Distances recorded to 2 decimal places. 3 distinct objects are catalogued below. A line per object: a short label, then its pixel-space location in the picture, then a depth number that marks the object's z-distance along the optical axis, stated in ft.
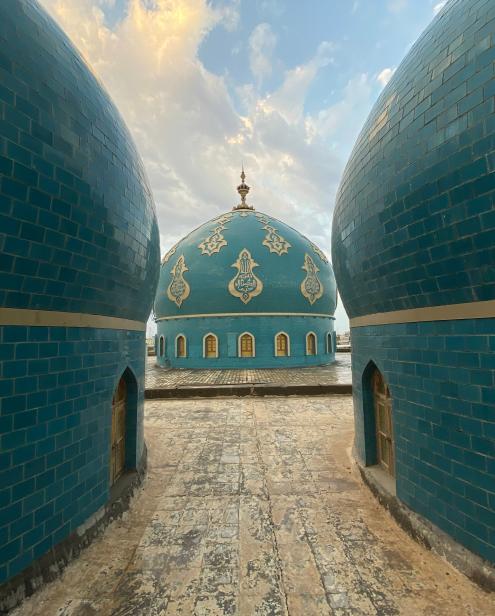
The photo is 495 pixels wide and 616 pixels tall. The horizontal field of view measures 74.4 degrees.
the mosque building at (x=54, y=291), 12.79
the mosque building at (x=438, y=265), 13.25
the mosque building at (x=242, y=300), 76.18
